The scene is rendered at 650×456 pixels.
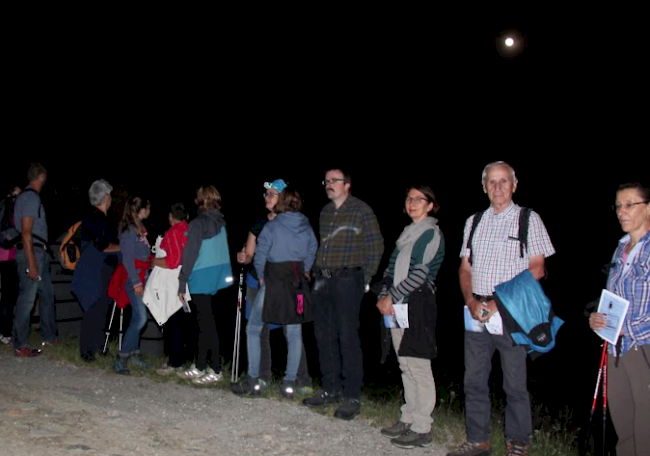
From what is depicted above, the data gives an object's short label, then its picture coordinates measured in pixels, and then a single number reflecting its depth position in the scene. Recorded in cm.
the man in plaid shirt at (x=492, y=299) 479
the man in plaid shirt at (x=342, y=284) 606
